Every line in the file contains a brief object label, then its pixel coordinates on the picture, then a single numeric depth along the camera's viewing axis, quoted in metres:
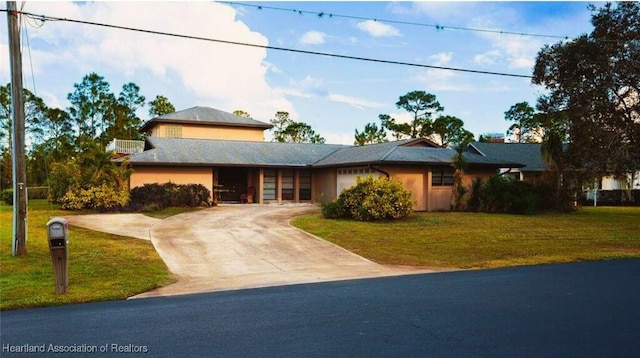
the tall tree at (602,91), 23.47
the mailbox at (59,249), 8.04
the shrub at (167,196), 24.45
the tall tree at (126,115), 56.75
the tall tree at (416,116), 57.94
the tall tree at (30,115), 49.66
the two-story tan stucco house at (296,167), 25.94
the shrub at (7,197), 33.41
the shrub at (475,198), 25.68
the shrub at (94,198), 23.23
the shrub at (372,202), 20.59
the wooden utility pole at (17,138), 11.76
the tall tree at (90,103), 56.12
